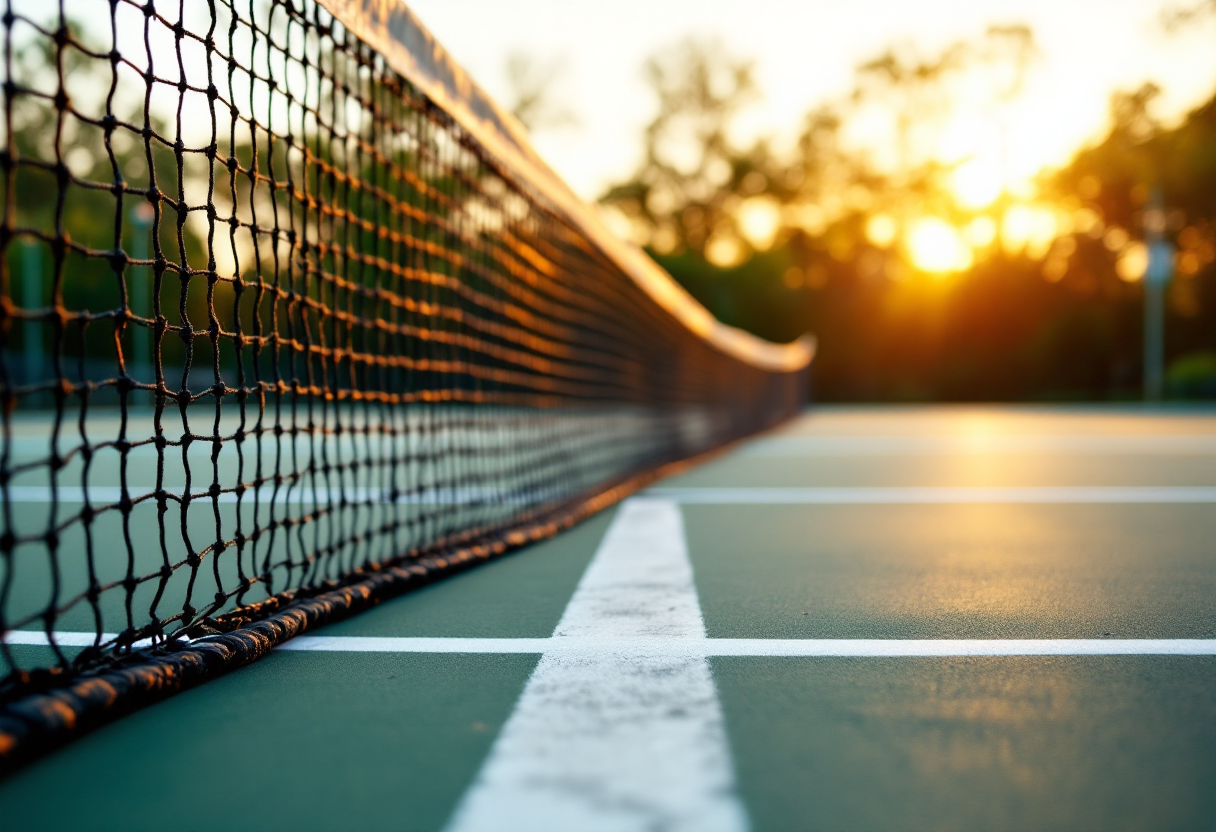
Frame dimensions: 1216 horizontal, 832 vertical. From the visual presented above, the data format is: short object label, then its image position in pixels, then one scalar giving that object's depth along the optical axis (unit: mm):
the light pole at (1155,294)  15037
